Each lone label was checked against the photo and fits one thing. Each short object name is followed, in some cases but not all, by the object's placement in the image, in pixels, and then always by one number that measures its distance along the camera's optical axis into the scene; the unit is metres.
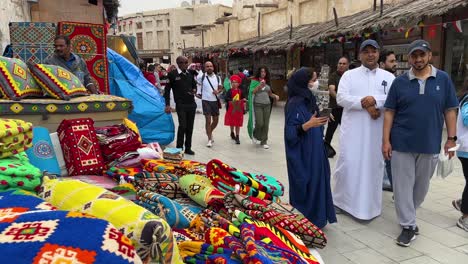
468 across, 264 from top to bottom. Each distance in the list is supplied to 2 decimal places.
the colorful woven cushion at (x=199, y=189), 2.39
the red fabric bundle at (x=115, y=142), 3.49
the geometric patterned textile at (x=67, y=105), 3.53
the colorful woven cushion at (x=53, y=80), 3.83
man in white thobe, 3.71
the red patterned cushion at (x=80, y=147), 3.21
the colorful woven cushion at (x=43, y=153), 3.03
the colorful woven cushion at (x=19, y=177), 1.91
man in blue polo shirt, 3.18
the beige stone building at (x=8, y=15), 6.30
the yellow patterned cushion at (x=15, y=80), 3.58
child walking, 8.06
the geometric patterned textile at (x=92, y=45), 5.52
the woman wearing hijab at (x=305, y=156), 3.37
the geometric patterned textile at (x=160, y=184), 2.53
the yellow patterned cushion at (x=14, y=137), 2.15
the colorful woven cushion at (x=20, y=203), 1.36
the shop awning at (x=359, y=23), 7.71
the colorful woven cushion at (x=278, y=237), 1.98
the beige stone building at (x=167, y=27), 40.16
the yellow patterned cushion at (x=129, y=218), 1.35
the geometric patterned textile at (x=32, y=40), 5.27
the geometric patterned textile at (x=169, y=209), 2.10
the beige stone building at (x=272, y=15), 13.10
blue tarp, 6.95
